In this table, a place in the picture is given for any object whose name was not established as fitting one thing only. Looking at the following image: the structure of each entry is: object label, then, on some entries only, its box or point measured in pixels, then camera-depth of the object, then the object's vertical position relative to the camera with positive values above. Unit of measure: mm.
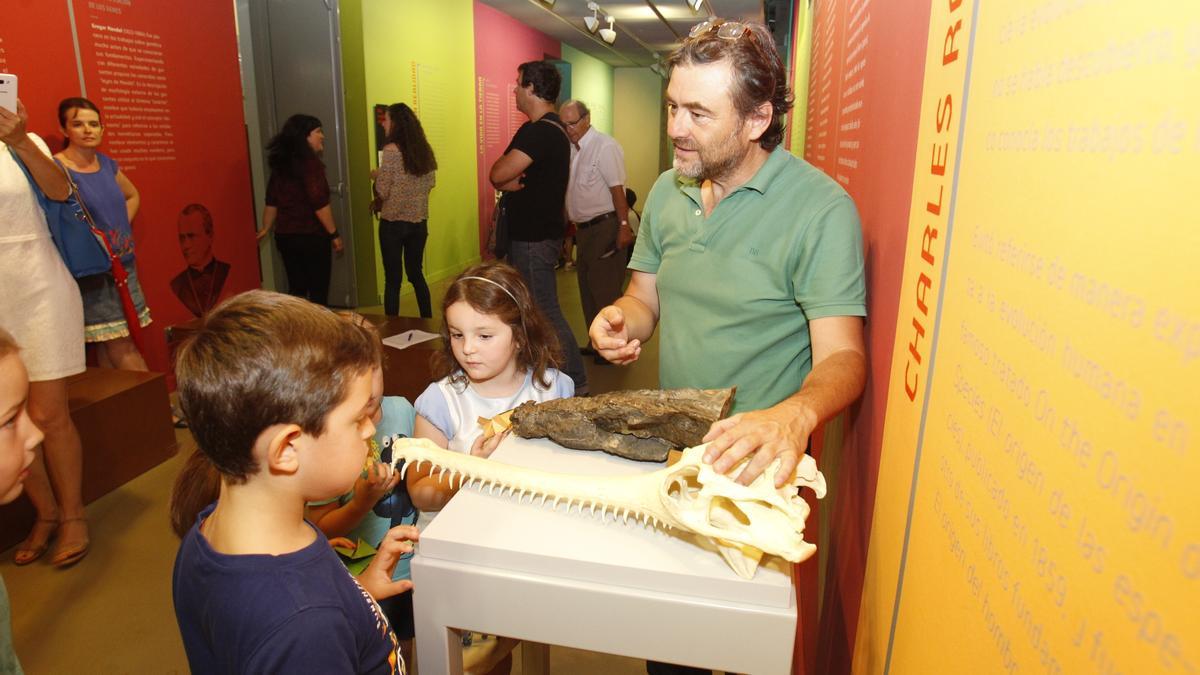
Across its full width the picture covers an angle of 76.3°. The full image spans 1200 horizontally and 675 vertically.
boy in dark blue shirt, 1129 -510
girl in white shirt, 2133 -572
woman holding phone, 2934 -653
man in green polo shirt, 1675 -207
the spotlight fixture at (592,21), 8930 +1569
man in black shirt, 4809 -186
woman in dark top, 6062 -396
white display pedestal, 1165 -665
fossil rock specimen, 1532 -532
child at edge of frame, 1275 -459
